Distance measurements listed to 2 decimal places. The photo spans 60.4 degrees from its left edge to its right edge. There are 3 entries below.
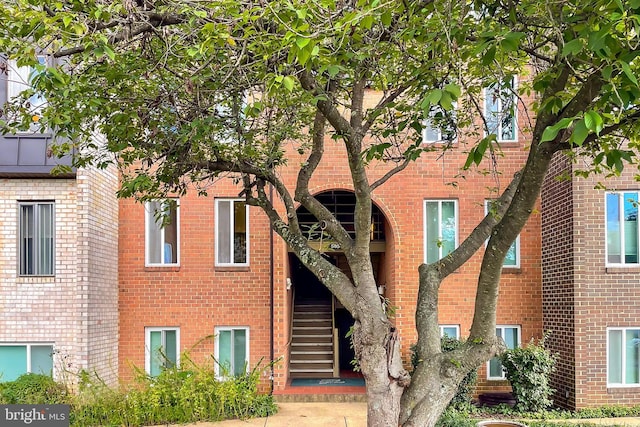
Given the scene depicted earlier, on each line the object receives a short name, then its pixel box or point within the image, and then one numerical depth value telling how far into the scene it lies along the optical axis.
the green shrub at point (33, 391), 9.14
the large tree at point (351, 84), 4.06
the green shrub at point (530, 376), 9.89
